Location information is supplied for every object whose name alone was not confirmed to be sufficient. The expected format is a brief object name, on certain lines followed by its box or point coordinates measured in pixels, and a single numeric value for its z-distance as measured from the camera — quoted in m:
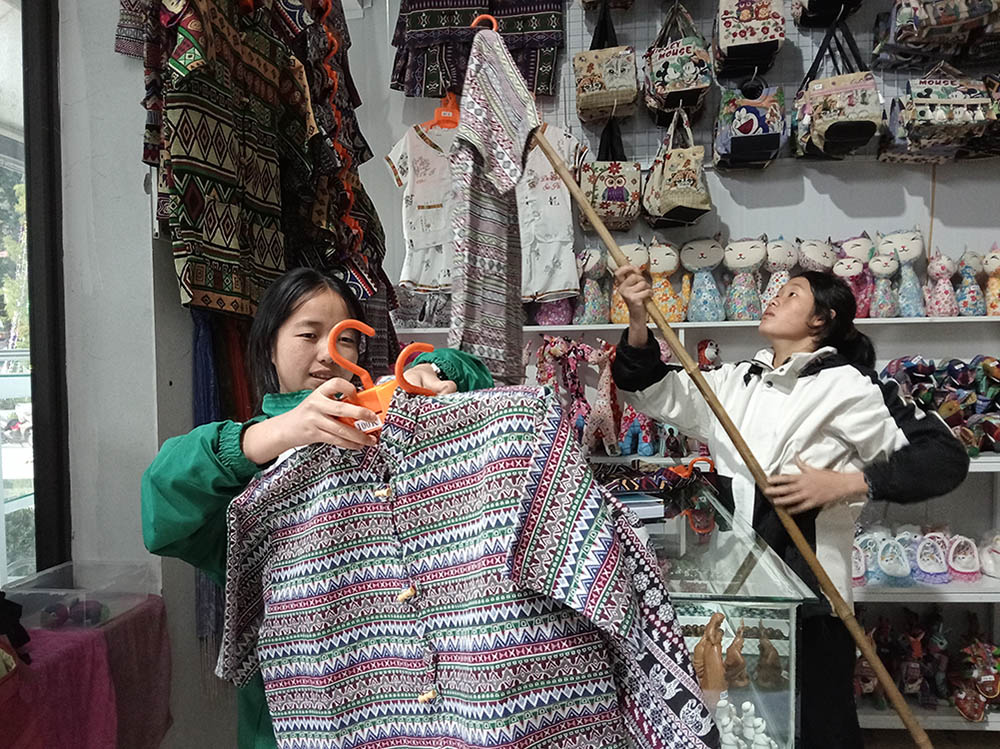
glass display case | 1.12
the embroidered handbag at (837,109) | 2.72
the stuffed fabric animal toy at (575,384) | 3.09
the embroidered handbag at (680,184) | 2.85
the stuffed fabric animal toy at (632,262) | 3.06
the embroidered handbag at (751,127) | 2.85
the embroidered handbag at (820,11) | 2.87
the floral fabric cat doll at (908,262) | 2.95
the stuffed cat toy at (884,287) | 2.93
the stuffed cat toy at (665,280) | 3.05
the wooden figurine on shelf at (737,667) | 1.17
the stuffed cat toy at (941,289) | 2.93
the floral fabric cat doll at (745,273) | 2.99
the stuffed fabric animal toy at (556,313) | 3.19
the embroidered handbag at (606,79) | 2.97
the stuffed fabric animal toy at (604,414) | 3.06
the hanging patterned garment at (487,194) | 1.61
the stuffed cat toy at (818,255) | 2.99
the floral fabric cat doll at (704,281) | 3.04
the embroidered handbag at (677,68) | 2.85
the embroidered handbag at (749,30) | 2.76
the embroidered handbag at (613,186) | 3.00
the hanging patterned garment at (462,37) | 3.25
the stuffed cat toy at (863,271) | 2.98
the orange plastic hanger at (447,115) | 3.37
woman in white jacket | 1.83
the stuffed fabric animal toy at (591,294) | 3.13
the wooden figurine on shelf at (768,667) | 1.15
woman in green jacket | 0.97
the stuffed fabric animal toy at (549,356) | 3.11
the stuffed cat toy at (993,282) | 2.92
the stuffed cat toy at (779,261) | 2.99
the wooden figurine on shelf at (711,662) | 1.14
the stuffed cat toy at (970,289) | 2.91
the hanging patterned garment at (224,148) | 1.50
